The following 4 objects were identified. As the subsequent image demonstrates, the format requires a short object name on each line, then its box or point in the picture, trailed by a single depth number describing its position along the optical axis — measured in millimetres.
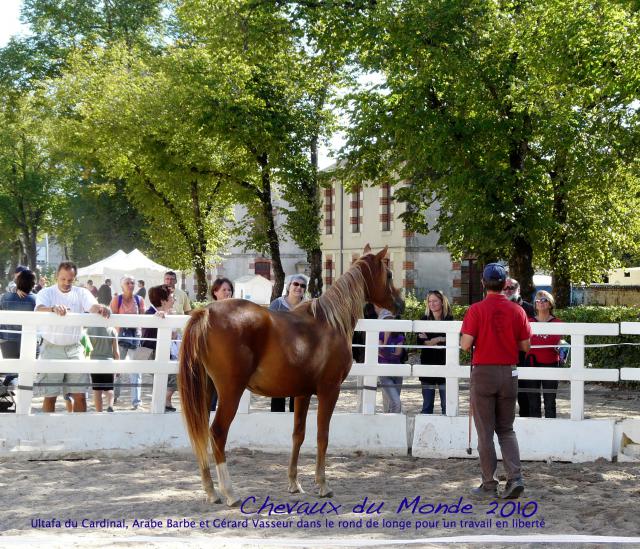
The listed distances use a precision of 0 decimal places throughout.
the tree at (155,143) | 33312
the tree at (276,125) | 29688
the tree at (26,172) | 52250
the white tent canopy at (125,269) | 31219
